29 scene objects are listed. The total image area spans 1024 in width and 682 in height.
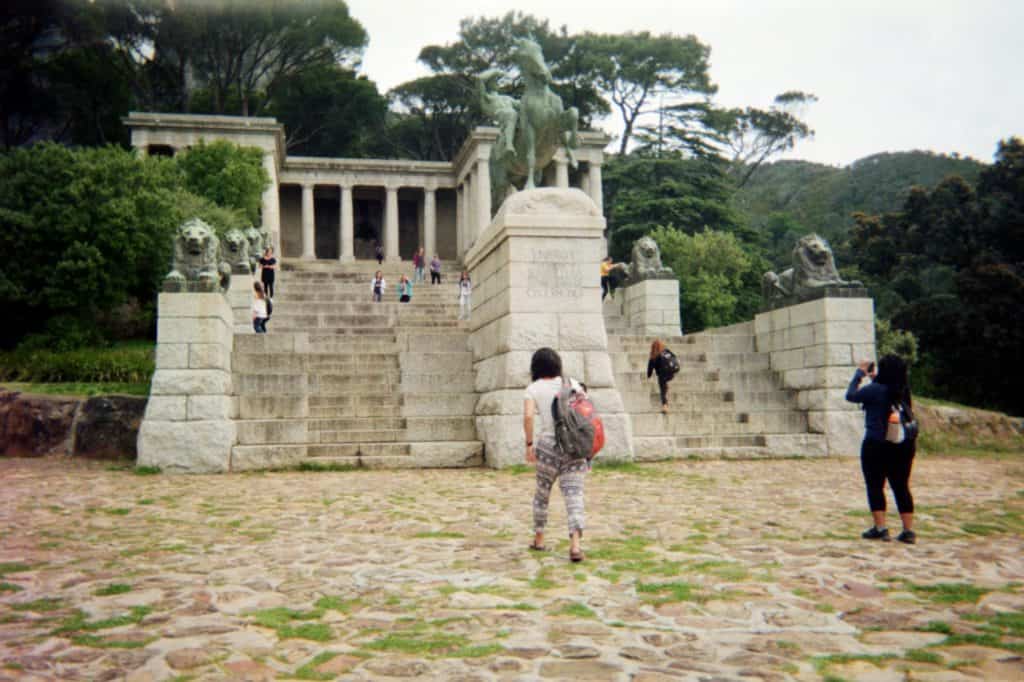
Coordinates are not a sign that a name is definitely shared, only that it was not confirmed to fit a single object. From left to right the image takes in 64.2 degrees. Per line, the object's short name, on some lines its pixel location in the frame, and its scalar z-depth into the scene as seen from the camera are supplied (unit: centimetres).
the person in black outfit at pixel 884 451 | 590
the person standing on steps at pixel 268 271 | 1853
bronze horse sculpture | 1250
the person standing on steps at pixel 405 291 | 2289
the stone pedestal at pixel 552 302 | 1062
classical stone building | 3672
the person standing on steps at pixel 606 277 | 2050
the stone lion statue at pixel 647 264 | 1786
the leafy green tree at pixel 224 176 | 2898
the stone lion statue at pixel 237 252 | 1675
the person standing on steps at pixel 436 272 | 2903
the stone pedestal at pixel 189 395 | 1045
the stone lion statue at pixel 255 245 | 1877
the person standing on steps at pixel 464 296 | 1909
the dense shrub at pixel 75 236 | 1880
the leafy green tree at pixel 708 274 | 3222
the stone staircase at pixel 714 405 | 1168
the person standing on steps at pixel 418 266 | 3200
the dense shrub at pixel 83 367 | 1555
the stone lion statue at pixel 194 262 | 1105
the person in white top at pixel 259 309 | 1519
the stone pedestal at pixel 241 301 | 1653
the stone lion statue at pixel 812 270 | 1277
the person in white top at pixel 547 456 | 545
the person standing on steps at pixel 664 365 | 1209
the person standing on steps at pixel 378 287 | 2278
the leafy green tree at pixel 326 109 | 4806
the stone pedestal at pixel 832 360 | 1209
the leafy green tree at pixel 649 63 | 4938
